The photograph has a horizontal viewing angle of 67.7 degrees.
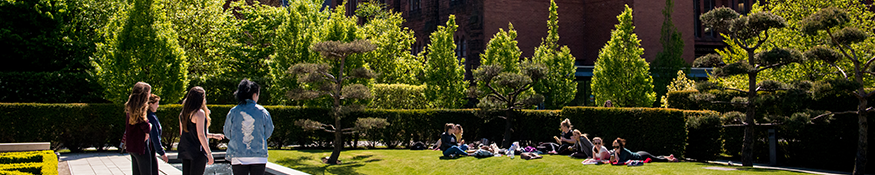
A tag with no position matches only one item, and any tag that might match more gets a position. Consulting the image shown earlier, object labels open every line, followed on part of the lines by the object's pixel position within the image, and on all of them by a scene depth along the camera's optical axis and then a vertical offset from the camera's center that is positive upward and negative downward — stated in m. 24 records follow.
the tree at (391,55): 29.54 +2.20
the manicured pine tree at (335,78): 15.17 +0.55
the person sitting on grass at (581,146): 13.76 -0.99
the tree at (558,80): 26.75 +0.86
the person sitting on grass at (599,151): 13.16 -1.01
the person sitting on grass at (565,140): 15.39 -0.92
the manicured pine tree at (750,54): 12.20 +0.87
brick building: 37.62 +4.74
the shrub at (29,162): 10.27 -1.04
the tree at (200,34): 26.25 +2.83
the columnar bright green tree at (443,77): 25.39 +0.94
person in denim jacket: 6.57 -0.29
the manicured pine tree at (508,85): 17.80 +0.44
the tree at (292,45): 19.64 +1.75
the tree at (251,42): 27.58 +2.54
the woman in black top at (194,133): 7.10 -0.35
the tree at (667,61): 33.21 +2.06
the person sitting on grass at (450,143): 15.05 -1.02
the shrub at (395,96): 24.09 +0.19
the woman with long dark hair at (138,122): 7.43 -0.24
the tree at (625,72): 23.31 +1.03
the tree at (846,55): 11.81 +0.94
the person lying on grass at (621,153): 12.89 -1.05
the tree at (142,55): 18.72 +1.35
